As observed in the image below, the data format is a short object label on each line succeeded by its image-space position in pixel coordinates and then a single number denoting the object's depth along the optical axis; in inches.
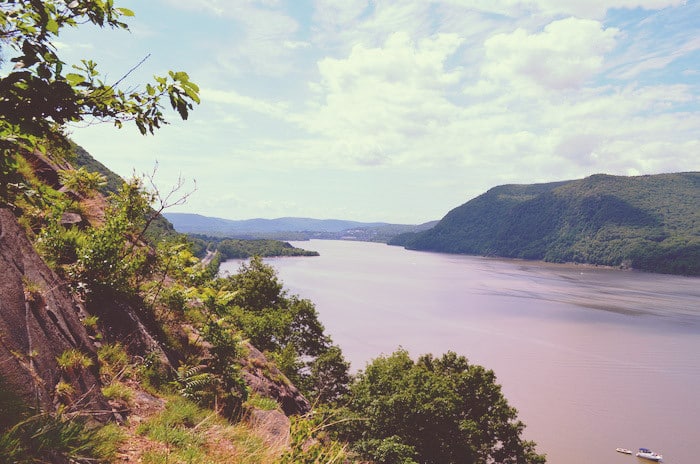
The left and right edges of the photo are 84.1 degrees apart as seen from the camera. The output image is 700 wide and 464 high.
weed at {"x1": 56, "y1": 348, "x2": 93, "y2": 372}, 191.3
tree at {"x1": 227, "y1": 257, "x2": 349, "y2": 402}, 1125.7
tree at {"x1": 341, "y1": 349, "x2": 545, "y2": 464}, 922.1
